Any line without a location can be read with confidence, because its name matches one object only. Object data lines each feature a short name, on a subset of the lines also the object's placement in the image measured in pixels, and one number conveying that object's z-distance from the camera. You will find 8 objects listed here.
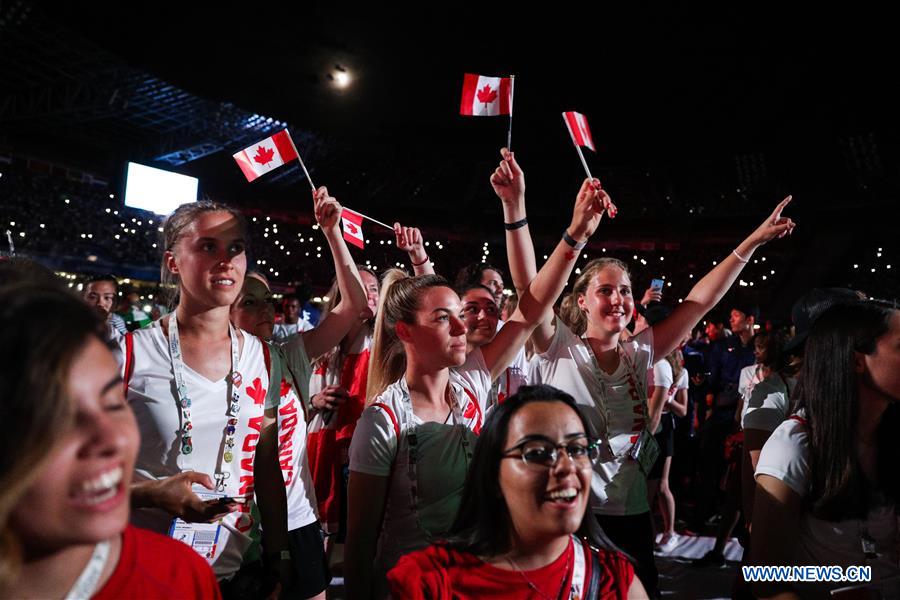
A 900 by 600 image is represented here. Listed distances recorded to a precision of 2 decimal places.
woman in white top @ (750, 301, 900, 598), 2.15
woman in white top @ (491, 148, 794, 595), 3.12
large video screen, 14.65
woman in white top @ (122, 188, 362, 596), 2.07
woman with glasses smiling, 1.72
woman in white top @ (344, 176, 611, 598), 2.31
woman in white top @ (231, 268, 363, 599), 2.62
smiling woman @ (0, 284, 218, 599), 0.96
